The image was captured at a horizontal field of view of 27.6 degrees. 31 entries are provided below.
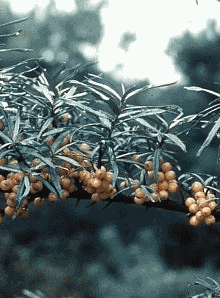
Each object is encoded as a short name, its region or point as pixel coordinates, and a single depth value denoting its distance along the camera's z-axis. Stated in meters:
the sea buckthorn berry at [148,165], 0.83
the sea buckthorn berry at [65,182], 0.80
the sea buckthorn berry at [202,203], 0.82
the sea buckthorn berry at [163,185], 0.82
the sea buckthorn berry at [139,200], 0.81
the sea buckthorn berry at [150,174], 0.84
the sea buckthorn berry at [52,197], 0.81
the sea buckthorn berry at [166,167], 0.83
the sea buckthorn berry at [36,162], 0.80
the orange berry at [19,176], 0.76
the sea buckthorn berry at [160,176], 0.82
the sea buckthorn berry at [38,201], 0.86
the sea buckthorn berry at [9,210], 0.83
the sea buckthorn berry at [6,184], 0.79
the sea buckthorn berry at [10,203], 0.82
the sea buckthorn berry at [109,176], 0.78
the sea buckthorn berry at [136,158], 0.88
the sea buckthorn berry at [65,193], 0.80
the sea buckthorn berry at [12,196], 0.79
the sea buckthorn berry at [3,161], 0.82
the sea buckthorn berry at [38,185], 0.78
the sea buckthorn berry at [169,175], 0.82
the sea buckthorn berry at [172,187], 0.81
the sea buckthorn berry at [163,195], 0.81
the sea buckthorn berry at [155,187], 0.82
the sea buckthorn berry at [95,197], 0.80
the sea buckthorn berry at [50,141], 0.84
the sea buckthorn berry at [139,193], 0.80
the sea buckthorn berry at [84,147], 0.85
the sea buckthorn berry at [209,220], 0.82
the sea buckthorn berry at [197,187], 0.85
